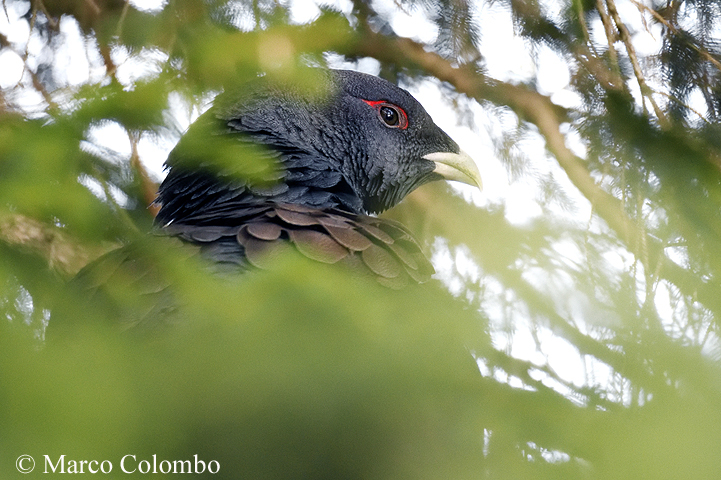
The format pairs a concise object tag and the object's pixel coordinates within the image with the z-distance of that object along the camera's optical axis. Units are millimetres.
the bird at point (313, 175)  4121
